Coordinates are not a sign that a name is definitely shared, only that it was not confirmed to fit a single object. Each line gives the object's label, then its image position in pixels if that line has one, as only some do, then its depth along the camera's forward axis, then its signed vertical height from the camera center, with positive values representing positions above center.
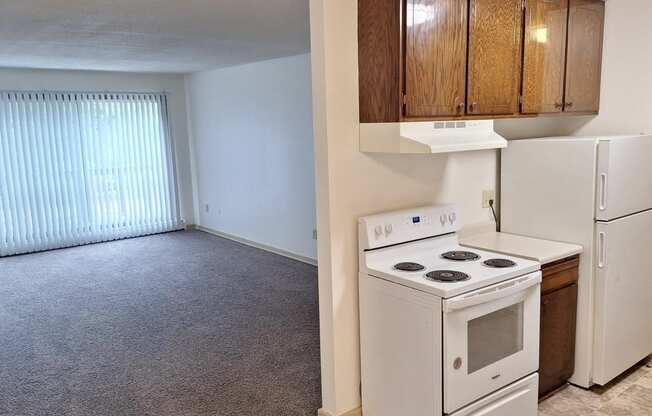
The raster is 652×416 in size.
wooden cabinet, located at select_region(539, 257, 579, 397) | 2.87 -1.17
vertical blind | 6.63 -0.52
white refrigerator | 2.94 -0.64
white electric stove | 2.32 -0.97
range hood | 2.44 -0.09
